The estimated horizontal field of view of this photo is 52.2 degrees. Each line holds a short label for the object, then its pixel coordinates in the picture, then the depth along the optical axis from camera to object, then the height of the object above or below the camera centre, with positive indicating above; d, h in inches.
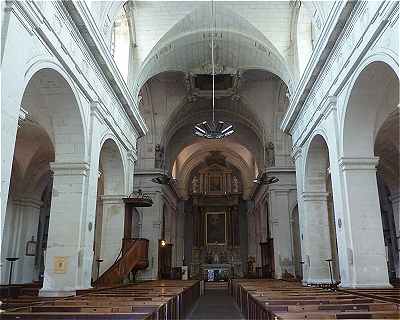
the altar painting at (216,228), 1121.4 +105.6
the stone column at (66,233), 338.0 +28.8
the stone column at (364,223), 335.0 +36.0
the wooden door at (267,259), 744.3 +15.8
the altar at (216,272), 1032.8 -11.9
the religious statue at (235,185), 1175.0 +229.4
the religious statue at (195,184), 1179.9 +232.6
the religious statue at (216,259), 1081.7 +21.1
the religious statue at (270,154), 767.7 +207.0
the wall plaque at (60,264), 340.5 +3.0
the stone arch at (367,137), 333.1 +113.0
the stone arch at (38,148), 339.6 +132.6
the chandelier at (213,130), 519.5 +174.6
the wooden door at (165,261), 746.2 +12.1
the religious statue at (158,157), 765.3 +201.7
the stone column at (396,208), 647.8 +90.6
